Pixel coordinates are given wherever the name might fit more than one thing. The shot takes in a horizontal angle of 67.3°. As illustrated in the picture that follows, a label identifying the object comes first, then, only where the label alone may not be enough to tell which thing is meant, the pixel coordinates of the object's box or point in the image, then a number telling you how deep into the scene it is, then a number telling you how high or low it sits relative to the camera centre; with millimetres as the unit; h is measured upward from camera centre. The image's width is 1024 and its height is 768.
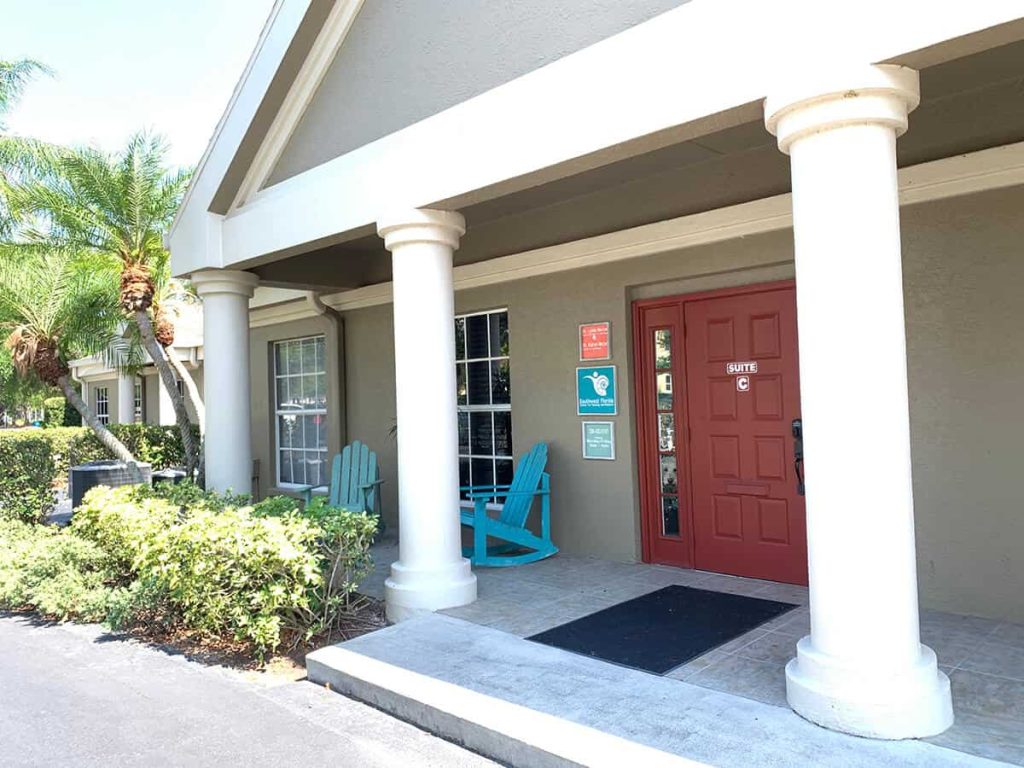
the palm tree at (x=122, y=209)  8898 +2469
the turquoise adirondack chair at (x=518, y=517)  6445 -958
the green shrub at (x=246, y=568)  4840 -1021
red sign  6613 +529
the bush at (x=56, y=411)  26734 +292
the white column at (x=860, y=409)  3166 -65
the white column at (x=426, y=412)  5324 -34
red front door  5664 -265
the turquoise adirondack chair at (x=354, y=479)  7711 -719
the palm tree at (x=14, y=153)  10672 +3780
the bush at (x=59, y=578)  5988 -1312
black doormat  4332 -1414
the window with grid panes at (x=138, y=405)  17750 +275
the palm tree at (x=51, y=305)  9857 +1493
